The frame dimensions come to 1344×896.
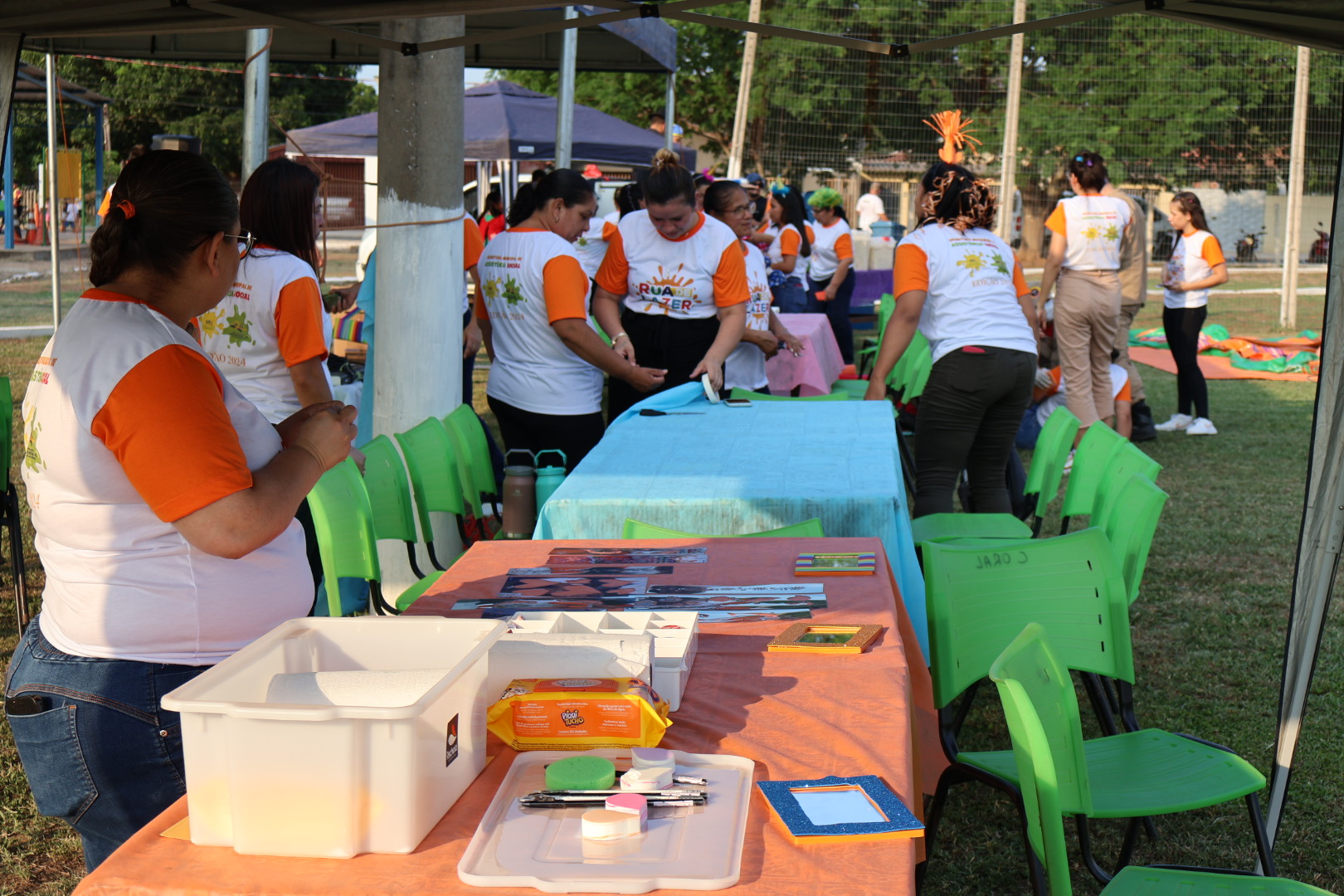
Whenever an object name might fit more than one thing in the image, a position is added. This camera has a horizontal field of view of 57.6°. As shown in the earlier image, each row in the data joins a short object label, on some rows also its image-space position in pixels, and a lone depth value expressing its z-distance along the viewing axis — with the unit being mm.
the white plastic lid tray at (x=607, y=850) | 1240
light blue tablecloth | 3166
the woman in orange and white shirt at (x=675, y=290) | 4672
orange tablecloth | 1266
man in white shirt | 18156
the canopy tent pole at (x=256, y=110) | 5723
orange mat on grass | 10578
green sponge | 1428
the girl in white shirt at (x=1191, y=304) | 7895
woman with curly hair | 4266
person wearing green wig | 10141
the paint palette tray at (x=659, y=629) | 1751
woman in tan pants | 6875
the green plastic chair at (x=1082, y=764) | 1728
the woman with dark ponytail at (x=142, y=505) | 1596
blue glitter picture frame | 1355
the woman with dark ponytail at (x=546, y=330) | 4188
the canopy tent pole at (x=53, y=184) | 8227
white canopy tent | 2486
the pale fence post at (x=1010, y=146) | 12953
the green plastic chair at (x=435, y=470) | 3680
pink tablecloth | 6656
